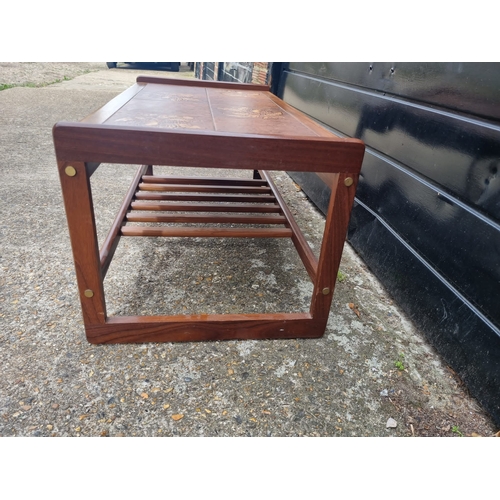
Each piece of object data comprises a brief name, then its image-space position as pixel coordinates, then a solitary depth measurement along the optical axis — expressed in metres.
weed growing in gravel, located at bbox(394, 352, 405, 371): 1.36
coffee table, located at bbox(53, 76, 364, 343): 1.05
